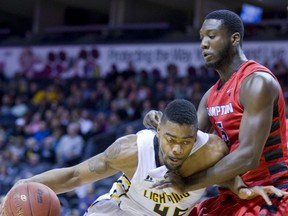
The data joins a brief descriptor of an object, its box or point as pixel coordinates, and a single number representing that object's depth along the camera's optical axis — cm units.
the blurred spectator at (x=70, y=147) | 1224
